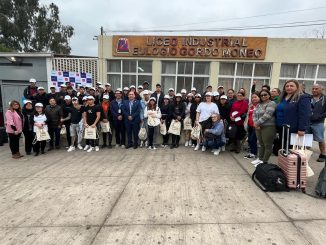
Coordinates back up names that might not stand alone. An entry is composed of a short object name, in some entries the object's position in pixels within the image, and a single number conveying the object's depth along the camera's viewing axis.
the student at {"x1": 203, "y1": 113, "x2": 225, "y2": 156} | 6.16
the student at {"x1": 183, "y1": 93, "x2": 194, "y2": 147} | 7.12
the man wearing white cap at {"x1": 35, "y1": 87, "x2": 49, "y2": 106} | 7.65
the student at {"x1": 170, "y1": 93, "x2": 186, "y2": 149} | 6.99
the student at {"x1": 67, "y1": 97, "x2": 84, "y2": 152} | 7.16
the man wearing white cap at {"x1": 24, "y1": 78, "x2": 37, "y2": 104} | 7.88
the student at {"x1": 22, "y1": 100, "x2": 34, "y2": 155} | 7.00
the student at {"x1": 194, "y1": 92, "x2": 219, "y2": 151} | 6.41
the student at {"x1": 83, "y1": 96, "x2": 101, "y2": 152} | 7.01
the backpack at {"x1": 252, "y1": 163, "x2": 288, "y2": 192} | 3.76
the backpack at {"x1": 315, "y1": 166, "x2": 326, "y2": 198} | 3.57
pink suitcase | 3.65
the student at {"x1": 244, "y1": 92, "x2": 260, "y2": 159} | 5.82
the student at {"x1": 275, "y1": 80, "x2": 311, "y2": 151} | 3.90
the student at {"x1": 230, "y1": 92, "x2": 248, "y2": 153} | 6.09
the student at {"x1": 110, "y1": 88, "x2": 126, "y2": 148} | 7.11
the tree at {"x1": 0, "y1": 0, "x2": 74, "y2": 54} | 26.33
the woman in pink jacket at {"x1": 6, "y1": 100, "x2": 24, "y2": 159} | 6.61
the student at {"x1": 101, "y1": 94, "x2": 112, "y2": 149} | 7.19
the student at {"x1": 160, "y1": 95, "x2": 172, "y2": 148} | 7.09
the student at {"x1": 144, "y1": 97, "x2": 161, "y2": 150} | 6.94
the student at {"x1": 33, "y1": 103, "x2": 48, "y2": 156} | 6.88
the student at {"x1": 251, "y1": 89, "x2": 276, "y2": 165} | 4.65
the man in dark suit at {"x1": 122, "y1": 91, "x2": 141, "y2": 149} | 7.00
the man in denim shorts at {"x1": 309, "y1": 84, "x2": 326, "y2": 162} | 5.20
